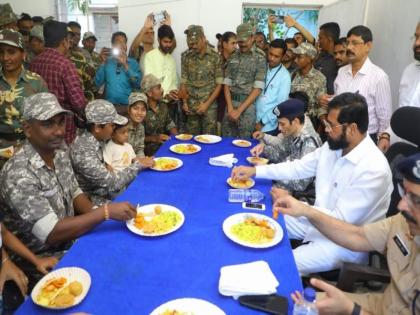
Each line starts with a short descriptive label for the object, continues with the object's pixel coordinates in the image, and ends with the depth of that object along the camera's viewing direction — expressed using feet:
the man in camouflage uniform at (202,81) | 14.34
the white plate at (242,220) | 5.04
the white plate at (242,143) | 10.41
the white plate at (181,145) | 9.79
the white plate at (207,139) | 10.73
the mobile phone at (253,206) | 6.39
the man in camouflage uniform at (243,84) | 13.05
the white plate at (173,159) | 8.12
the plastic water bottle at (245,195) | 6.66
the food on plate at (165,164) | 8.17
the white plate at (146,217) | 5.29
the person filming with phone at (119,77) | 14.62
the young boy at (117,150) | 8.91
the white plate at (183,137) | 11.10
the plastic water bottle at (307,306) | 3.70
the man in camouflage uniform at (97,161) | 7.80
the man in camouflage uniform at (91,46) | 19.24
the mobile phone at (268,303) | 3.84
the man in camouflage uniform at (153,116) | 12.00
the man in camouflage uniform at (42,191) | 5.36
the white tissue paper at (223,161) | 8.57
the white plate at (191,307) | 3.75
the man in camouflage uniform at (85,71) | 13.94
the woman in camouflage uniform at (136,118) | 10.55
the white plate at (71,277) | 3.93
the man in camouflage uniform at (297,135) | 8.60
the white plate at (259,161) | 8.67
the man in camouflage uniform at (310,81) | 11.86
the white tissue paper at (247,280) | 4.02
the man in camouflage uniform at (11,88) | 8.04
